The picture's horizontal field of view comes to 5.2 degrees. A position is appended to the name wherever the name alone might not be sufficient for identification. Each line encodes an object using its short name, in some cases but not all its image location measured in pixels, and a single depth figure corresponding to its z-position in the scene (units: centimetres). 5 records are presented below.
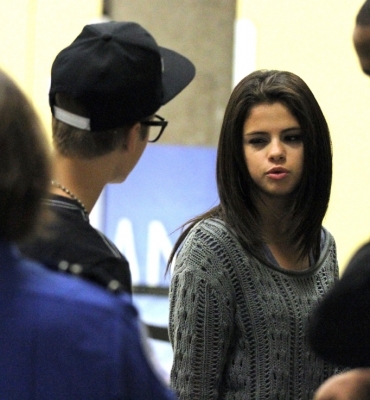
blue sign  965
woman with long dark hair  661
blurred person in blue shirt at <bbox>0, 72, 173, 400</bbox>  595
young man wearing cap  631
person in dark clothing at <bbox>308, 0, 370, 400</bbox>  594
